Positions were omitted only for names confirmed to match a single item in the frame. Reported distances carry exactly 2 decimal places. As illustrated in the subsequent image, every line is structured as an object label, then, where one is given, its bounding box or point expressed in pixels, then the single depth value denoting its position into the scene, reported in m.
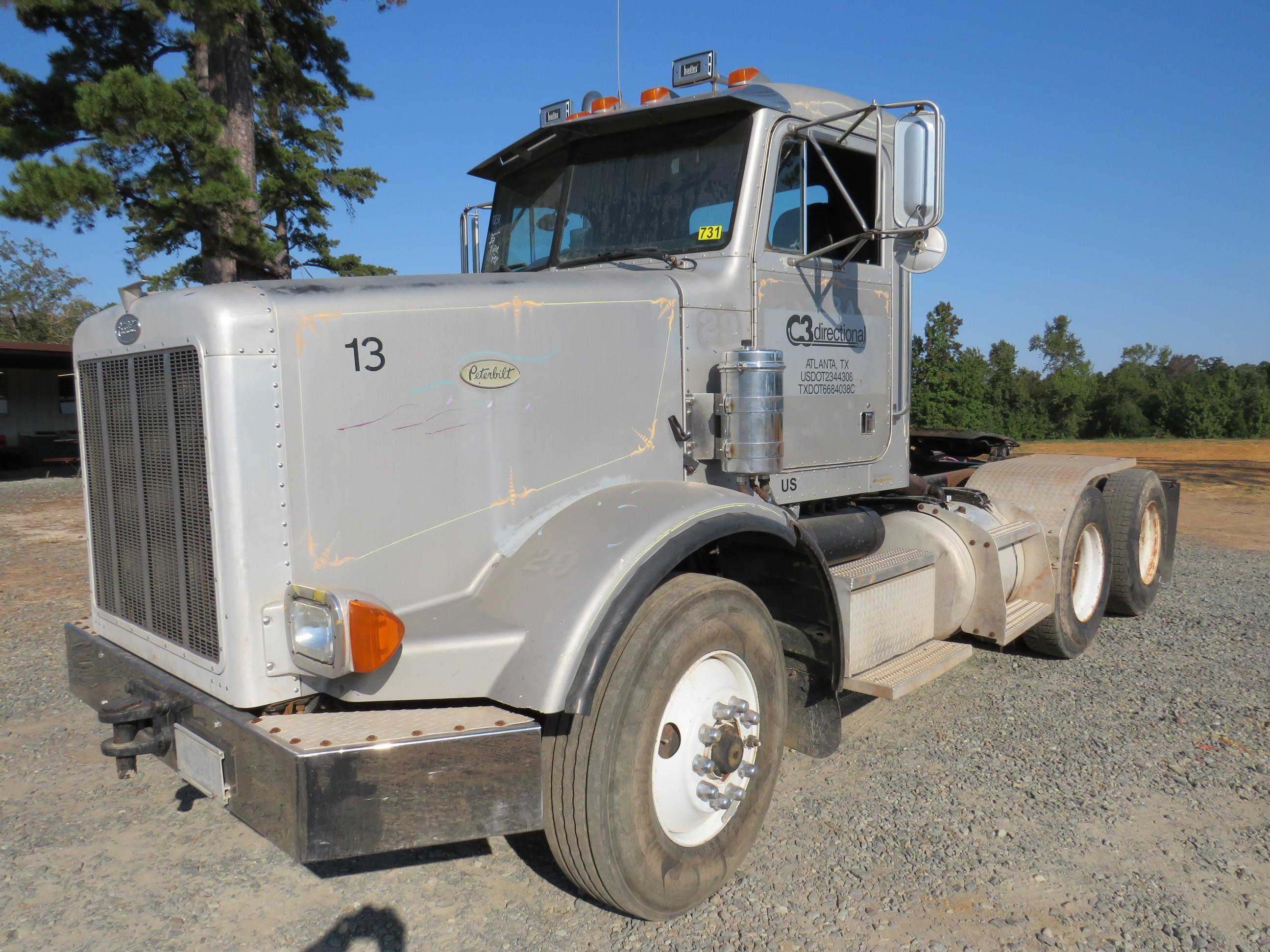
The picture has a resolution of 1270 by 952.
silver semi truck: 2.44
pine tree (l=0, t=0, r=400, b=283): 10.04
